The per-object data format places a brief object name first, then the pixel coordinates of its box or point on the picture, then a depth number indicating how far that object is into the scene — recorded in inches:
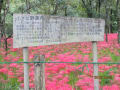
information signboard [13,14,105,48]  122.2
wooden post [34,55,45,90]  127.5
